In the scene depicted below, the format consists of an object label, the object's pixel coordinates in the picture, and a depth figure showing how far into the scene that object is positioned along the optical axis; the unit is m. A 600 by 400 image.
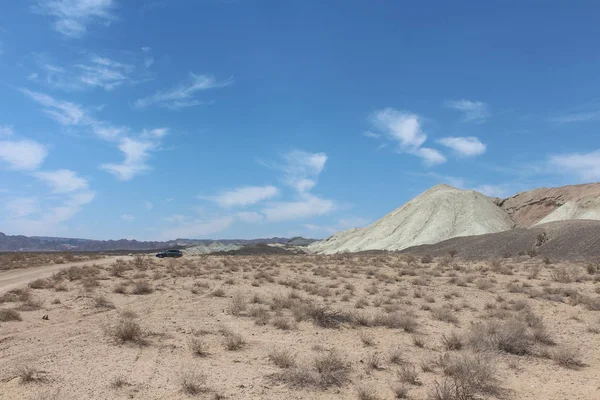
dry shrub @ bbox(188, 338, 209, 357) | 10.24
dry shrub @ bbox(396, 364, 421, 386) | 8.42
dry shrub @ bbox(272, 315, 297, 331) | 12.84
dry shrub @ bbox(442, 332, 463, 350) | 10.94
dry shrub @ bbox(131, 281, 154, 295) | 19.74
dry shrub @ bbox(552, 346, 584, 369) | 9.78
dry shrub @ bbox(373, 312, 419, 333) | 12.77
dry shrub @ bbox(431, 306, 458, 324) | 14.11
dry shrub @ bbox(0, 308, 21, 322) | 13.42
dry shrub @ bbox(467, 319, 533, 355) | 10.69
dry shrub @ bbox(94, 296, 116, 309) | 16.25
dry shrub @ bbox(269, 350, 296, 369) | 9.43
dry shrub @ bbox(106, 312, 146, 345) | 11.16
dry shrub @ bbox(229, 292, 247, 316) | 14.93
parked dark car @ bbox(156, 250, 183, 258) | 66.50
